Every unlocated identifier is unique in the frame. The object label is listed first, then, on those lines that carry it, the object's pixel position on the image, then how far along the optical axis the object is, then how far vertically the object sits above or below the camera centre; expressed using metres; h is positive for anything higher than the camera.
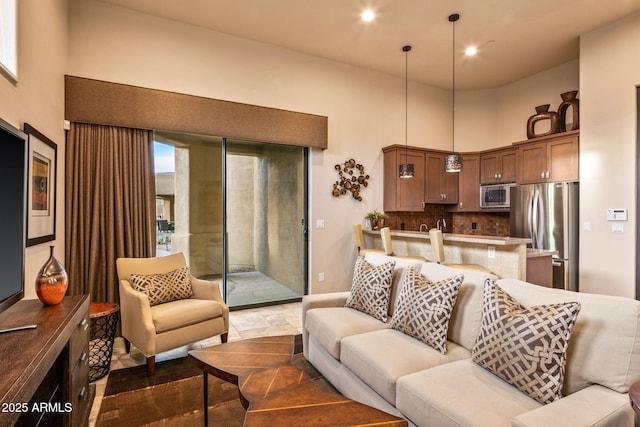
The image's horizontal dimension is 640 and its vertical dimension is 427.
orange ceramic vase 1.84 -0.39
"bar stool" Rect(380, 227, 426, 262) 4.18 -0.35
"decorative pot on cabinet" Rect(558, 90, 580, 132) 4.42 +1.43
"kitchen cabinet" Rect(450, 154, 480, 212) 5.79 +0.49
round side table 2.62 -1.08
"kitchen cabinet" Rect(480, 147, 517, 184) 5.26 +0.77
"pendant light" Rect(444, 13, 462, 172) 3.70 +0.59
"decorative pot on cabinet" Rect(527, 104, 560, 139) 4.71 +1.36
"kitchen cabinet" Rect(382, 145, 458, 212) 5.18 +0.51
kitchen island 3.25 -0.42
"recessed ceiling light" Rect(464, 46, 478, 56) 4.55 +2.24
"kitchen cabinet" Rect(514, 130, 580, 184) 4.34 +0.75
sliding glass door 4.05 +0.00
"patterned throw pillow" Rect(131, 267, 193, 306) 3.00 -0.67
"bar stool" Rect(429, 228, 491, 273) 3.56 -0.37
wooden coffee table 1.42 -0.89
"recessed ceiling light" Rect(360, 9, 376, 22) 3.75 +2.26
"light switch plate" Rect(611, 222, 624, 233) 3.72 -0.16
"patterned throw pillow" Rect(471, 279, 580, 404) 1.41 -0.59
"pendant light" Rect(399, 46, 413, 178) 4.17 +1.67
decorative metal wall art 4.91 +0.50
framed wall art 2.27 +0.19
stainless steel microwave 5.27 +0.27
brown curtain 3.32 +0.09
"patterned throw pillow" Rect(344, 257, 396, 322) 2.59 -0.62
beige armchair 2.67 -0.87
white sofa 1.31 -0.80
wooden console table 1.08 -0.56
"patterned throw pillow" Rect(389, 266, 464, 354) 1.99 -0.60
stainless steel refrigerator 4.16 -0.13
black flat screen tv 1.50 +0.00
